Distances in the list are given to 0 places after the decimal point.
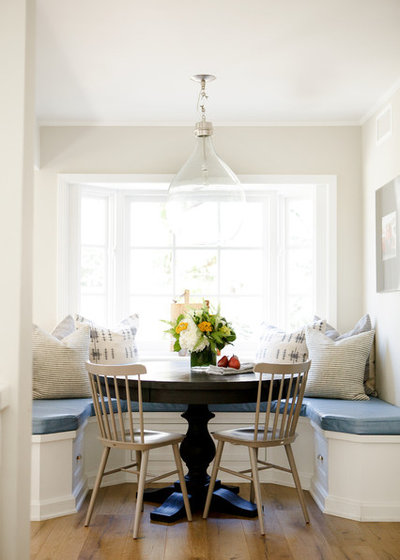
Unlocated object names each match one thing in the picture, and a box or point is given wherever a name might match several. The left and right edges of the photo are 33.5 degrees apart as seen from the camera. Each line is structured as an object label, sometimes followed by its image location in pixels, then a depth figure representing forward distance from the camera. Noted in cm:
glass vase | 393
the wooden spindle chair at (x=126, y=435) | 334
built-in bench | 365
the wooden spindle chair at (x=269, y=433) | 339
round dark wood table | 340
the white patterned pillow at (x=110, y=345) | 464
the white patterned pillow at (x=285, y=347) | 464
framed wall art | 413
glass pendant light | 408
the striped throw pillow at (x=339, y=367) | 439
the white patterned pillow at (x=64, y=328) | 473
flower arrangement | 381
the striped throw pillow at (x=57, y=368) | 432
